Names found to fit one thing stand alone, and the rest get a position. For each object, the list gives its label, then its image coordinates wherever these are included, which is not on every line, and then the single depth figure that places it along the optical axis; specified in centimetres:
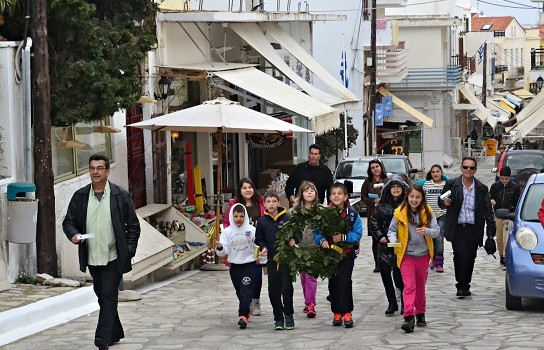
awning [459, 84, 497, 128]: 6638
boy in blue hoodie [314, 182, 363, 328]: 1249
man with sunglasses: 1509
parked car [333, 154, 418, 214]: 3160
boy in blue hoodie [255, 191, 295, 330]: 1244
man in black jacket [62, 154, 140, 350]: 1091
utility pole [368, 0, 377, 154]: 4362
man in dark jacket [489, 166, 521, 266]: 1812
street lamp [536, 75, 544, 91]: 7200
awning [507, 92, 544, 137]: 3772
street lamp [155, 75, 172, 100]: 2231
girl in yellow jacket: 1234
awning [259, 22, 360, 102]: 2811
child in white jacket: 1280
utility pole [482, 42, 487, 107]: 7456
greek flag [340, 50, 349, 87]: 4344
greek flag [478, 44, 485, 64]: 7431
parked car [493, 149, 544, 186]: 2825
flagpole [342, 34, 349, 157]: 3802
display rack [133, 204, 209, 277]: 1759
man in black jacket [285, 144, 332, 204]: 1792
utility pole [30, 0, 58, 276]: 1516
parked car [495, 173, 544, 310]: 1312
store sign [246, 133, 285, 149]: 2770
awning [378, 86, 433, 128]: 5356
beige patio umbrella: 1803
